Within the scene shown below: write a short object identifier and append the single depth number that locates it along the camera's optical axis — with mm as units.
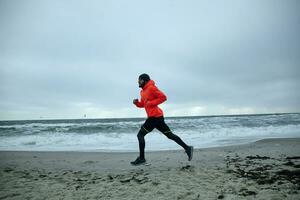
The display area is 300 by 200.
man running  5219
